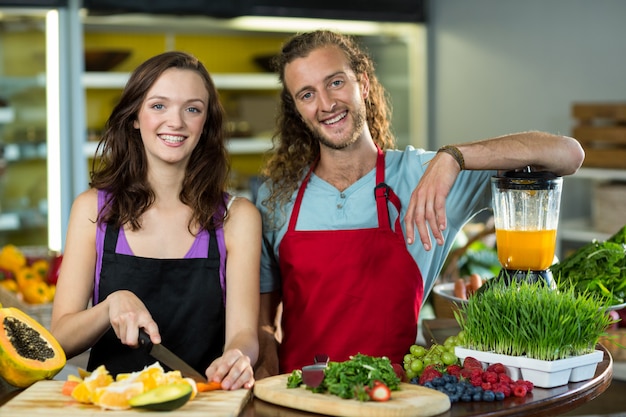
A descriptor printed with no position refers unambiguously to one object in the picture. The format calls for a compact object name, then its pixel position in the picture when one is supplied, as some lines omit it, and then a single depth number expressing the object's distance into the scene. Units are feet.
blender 7.23
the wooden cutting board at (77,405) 5.71
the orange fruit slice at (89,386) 5.88
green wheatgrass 6.26
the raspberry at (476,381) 6.08
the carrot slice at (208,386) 6.24
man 8.52
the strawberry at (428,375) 6.20
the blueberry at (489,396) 5.97
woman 8.04
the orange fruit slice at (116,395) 5.74
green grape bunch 6.57
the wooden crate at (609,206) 15.55
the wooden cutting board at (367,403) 5.59
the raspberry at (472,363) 6.35
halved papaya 6.50
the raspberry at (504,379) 6.10
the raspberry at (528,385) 6.13
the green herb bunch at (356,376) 5.82
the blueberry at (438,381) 6.08
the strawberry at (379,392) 5.73
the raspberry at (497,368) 6.25
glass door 16.50
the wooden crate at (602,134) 15.55
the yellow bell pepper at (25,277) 12.50
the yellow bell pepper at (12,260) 13.07
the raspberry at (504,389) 6.01
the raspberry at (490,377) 6.11
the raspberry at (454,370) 6.27
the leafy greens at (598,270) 8.59
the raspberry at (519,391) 6.04
